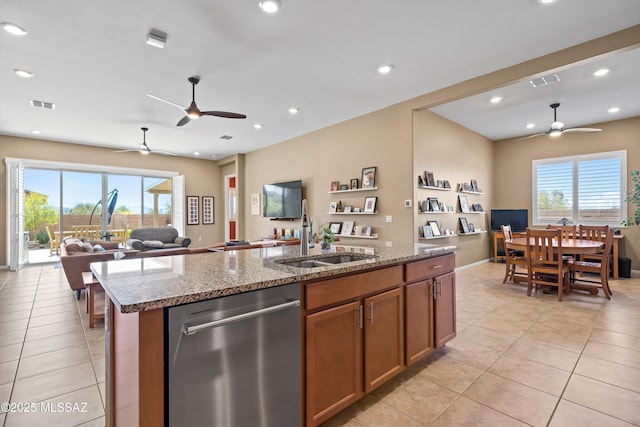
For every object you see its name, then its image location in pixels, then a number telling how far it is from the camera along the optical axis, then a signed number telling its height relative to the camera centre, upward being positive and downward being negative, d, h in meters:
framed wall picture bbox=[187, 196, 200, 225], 9.08 +0.16
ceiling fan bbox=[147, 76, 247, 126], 3.84 +1.34
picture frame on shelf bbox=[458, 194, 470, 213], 6.02 +0.21
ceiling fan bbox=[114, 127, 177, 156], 6.12 +1.40
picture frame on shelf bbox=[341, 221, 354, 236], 5.61 -0.25
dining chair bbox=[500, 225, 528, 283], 4.67 -0.74
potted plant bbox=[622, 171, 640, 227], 4.70 +0.22
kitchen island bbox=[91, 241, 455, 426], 1.08 -0.46
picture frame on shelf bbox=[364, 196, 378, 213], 5.22 +0.17
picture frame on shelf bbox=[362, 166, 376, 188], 5.25 +0.65
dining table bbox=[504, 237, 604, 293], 3.91 -0.44
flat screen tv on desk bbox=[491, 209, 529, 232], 6.71 -0.11
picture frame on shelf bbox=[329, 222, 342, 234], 5.82 -0.24
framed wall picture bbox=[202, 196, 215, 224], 9.43 +0.16
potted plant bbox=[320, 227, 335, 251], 2.51 -0.21
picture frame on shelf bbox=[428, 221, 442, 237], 5.11 -0.24
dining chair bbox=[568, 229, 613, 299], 4.05 -0.73
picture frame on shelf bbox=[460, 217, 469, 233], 5.95 -0.23
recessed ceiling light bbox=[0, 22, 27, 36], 2.75 +1.73
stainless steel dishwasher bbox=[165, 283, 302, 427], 1.12 -0.60
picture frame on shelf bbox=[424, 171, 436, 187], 5.06 +0.59
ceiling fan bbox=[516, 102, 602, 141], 4.94 +1.40
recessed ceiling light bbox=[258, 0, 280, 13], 2.46 +1.72
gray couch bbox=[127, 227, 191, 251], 6.41 -0.53
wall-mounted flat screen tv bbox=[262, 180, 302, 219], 6.74 +0.35
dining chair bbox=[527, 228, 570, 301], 3.96 -0.61
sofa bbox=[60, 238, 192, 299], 4.01 -0.55
